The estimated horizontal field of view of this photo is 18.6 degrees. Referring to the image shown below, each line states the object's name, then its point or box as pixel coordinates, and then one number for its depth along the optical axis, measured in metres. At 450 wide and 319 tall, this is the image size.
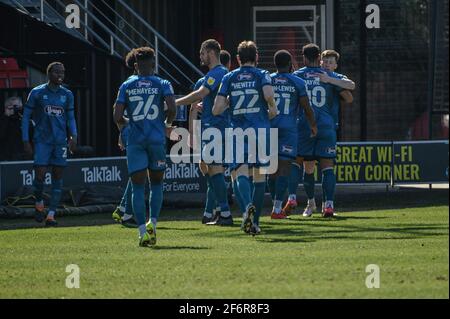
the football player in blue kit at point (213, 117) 16.50
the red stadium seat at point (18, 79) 25.64
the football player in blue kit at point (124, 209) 17.33
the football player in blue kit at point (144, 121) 14.38
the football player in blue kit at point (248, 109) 15.34
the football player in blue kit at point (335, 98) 18.11
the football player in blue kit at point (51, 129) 18.34
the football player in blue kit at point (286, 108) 16.98
